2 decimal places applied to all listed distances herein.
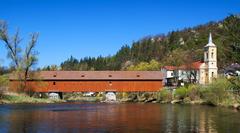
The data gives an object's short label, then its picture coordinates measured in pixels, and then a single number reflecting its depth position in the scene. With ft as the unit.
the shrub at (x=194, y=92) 143.71
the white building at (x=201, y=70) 192.06
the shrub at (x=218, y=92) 120.10
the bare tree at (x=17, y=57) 134.87
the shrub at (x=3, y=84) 125.98
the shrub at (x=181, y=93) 152.27
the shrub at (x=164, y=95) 162.33
